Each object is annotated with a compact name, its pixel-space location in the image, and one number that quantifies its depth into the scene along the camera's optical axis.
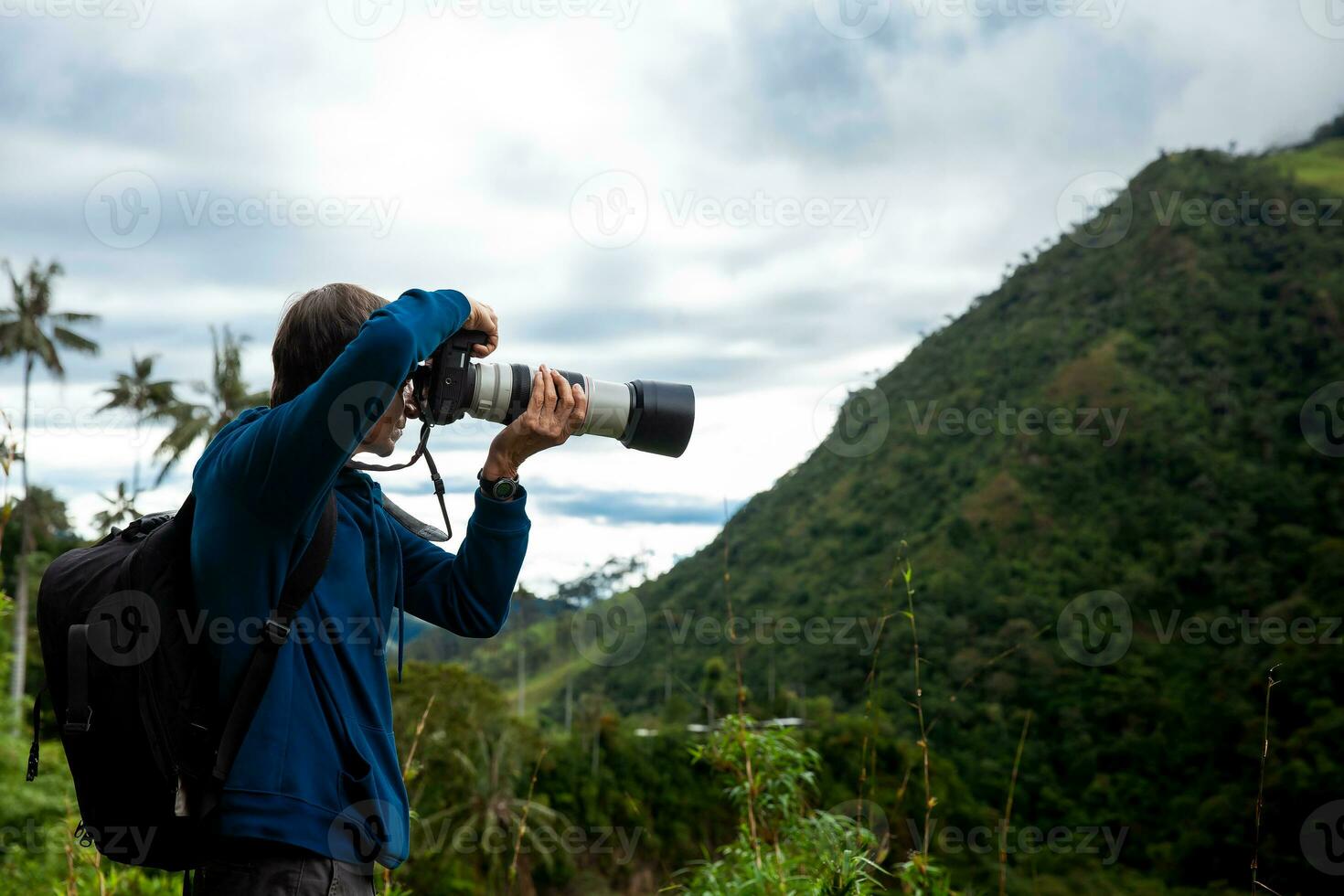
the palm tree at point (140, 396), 22.89
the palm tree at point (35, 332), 26.06
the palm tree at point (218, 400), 19.36
